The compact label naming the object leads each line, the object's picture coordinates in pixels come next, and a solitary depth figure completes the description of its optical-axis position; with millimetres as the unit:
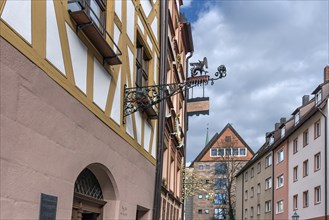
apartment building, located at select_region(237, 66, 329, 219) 29922
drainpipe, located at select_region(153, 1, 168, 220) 11688
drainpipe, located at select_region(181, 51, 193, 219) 22247
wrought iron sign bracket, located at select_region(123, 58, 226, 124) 8531
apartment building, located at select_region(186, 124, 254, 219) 68000
